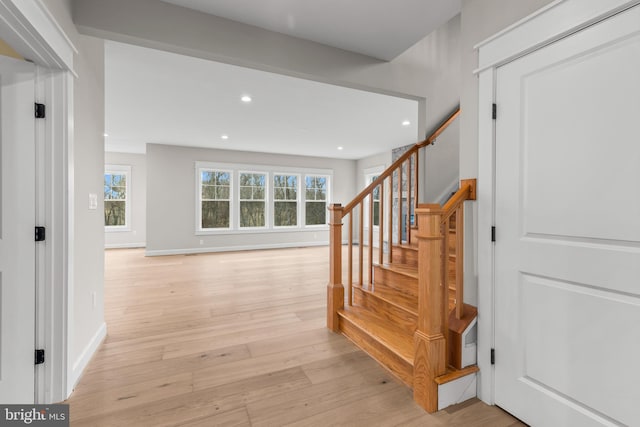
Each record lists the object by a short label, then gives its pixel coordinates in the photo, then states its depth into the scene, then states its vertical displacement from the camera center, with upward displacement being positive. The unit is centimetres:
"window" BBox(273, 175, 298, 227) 800 +33
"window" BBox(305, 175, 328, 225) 844 +37
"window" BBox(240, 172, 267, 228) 763 +34
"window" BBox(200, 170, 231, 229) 727 +33
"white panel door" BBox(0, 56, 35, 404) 149 -11
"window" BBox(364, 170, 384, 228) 802 +85
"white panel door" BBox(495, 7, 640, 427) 116 -8
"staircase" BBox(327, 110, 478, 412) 159 -70
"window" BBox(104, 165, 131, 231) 761 +36
